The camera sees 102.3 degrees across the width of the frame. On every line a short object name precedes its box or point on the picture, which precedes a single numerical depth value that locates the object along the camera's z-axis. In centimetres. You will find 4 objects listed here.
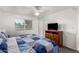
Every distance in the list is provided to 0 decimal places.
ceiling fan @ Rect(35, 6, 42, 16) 201
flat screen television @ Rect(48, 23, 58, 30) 208
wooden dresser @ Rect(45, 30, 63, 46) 204
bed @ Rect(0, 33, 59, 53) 195
